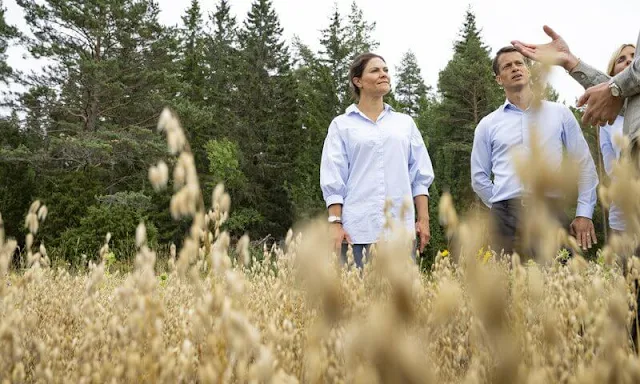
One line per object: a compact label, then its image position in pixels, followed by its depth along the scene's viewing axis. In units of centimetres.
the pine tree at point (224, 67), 2628
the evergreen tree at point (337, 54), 2612
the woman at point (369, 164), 298
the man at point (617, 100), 178
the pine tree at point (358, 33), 2886
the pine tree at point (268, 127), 2503
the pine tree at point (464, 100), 2248
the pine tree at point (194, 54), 2783
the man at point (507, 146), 293
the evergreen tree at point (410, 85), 3606
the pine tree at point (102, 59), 1816
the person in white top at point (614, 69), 277
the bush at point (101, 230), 1368
